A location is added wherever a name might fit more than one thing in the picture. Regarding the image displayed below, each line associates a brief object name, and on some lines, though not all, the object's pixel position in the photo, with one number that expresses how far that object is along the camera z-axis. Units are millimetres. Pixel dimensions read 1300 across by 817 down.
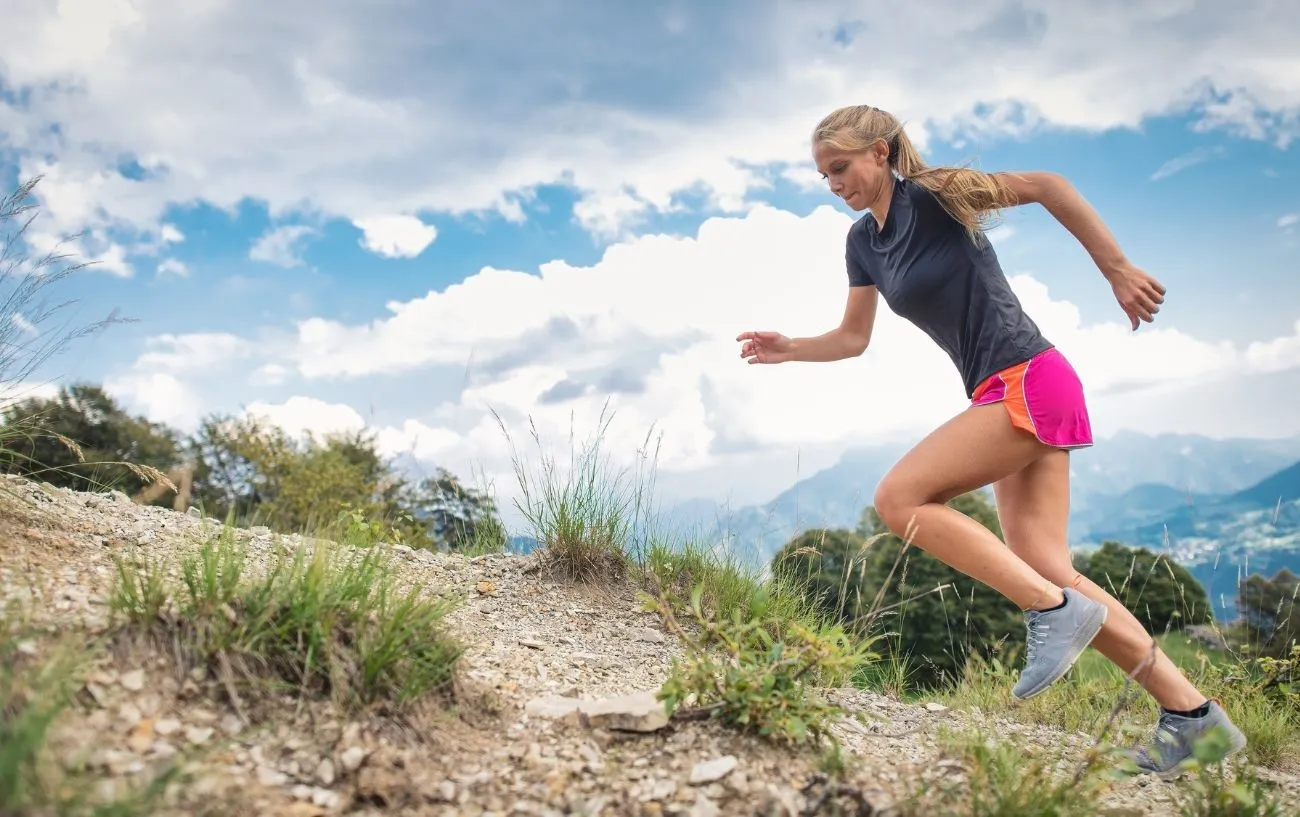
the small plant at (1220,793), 2342
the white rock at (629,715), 2766
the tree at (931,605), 18078
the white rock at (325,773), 2326
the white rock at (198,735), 2332
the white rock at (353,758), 2358
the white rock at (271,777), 2279
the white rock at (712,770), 2488
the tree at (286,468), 20672
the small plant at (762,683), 2695
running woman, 3227
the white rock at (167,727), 2324
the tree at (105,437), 19828
